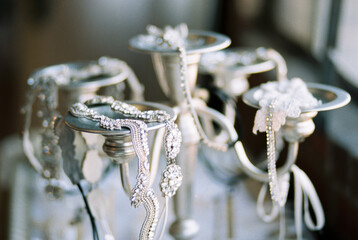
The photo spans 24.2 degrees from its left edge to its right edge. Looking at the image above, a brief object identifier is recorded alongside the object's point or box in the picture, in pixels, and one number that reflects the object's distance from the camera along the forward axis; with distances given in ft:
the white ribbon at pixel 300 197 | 2.68
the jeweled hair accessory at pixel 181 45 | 2.56
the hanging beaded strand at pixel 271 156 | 2.44
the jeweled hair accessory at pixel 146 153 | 2.27
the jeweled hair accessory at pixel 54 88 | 2.77
